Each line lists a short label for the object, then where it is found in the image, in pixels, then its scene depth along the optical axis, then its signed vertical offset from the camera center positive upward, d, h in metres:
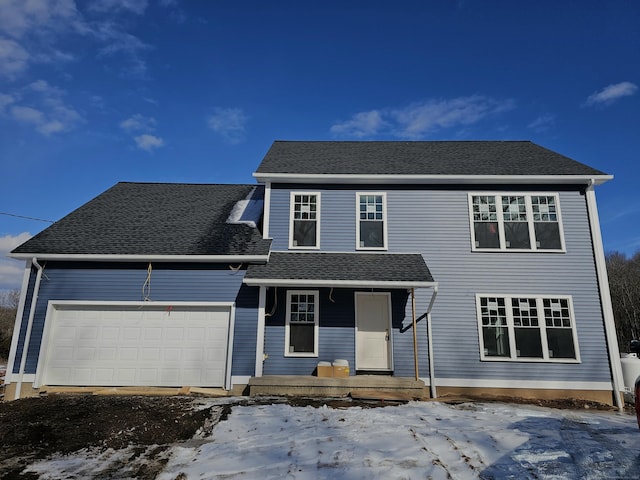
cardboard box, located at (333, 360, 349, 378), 9.09 -1.07
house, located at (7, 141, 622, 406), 9.45 +0.92
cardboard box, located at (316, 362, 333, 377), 9.15 -1.12
